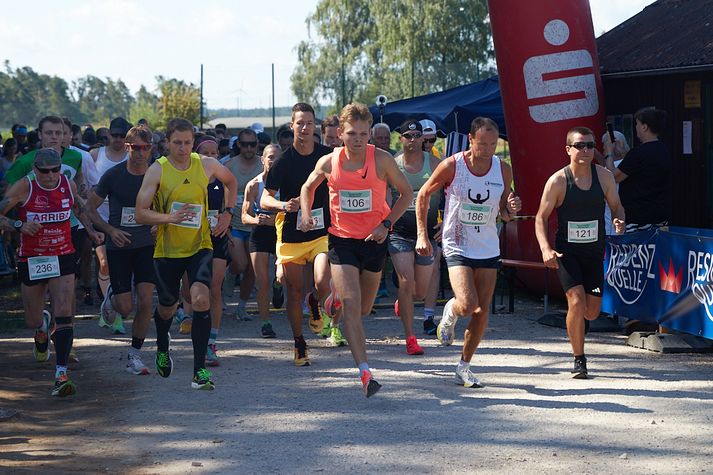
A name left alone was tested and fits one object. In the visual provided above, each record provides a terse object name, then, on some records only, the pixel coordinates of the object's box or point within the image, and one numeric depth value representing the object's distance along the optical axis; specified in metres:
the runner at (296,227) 19.12
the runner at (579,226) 17.92
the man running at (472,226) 17.08
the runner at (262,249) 21.89
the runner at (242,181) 24.47
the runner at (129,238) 19.30
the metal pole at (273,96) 65.91
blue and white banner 19.44
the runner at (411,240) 20.78
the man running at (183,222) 17.28
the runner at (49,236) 17.91
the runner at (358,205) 16.67
